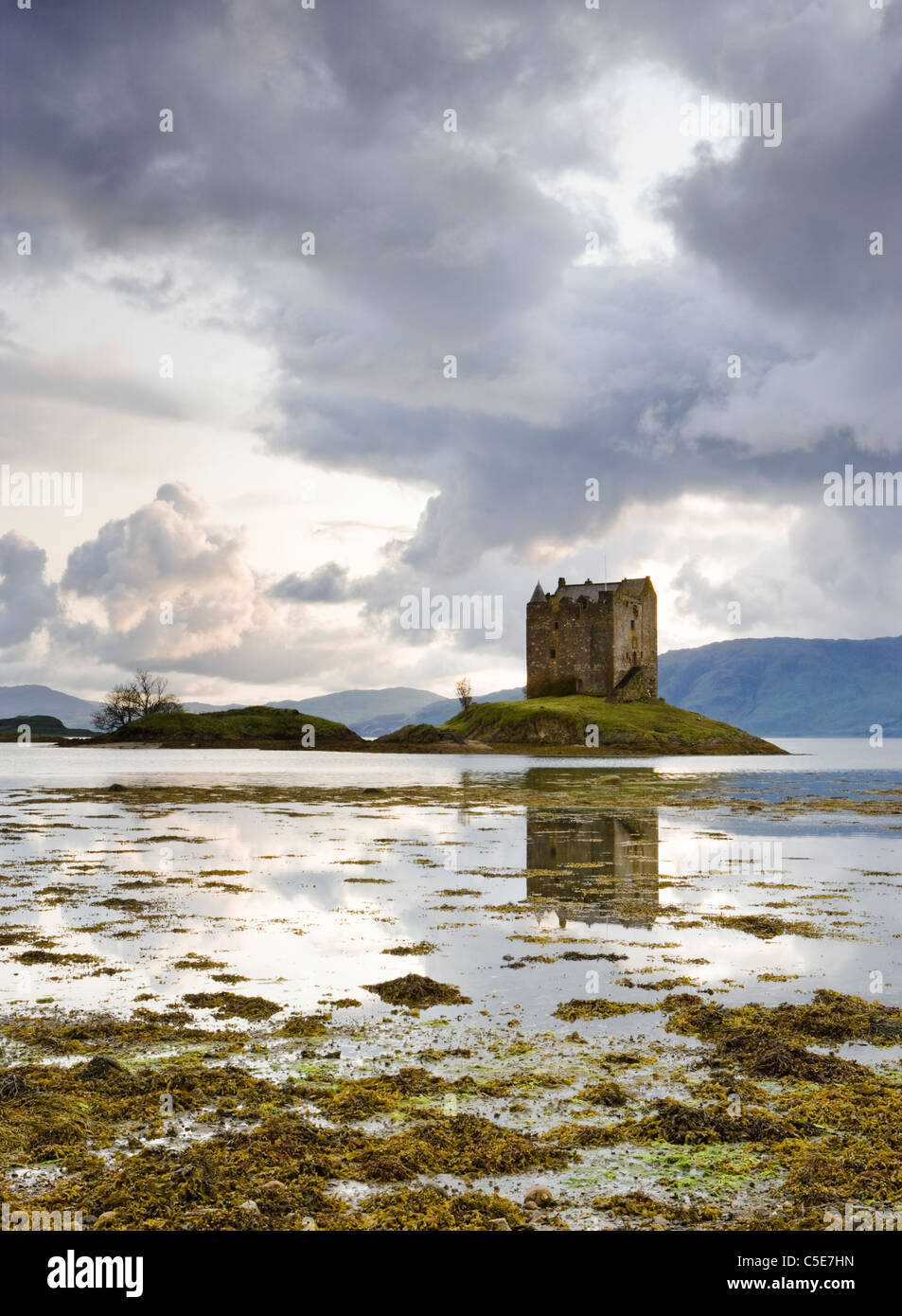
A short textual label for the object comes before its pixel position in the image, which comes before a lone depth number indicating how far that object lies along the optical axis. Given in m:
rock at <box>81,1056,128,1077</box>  8.63
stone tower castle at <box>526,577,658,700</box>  158.25
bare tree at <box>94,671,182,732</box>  176.00
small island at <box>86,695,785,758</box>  132.88
